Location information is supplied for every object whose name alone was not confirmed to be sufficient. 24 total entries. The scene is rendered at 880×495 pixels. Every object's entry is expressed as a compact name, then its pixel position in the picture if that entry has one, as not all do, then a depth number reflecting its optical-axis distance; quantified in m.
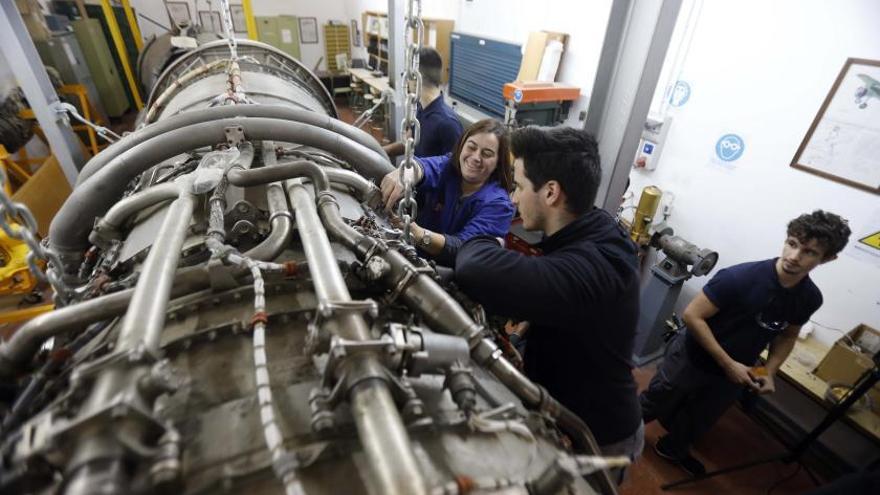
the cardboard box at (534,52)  3.77
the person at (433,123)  2.45
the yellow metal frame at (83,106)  4.70
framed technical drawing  2.12
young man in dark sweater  1.01
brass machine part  2.95
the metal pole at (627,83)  1.47
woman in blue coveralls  1.72
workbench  2.14
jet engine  0.51
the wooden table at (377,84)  6.26
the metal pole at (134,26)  5.46
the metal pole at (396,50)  2.25
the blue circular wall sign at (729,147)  2.68
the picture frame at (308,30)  7.89
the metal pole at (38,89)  1.93
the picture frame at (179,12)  7.07
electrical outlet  3.04
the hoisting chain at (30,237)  0.79
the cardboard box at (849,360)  2.16
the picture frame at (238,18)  7.36
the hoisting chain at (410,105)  0.97
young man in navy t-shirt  1.82
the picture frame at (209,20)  7.36
